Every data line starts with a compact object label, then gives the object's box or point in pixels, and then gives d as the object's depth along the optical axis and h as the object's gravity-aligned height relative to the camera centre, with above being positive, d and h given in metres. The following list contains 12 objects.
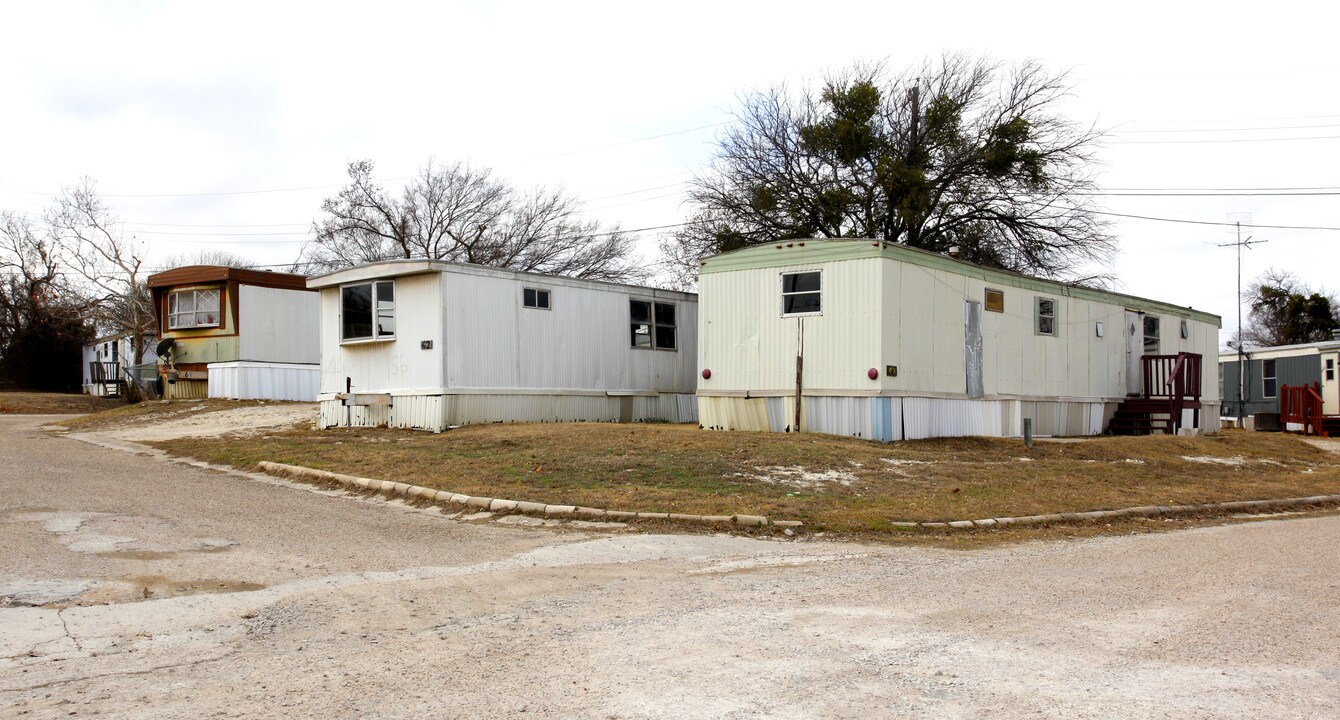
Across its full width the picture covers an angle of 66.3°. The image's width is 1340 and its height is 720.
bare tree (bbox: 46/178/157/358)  35.09 +2.44
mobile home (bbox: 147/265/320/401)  26.36 +0.79
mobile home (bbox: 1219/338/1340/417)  30.84 -0.67
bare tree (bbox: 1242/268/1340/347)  49.97 +2.00
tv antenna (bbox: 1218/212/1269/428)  35.31 -1.05
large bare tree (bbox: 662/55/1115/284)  29.34 +5.15
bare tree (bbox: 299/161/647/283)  40.38 +5.04
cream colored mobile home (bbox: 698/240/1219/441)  16.38 +0.23
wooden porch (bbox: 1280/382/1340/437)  30.09 -1.70
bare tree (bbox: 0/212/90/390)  41.19 +1.63
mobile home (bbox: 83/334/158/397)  38.88 +0.08
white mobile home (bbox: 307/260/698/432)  18.23 +0.25
